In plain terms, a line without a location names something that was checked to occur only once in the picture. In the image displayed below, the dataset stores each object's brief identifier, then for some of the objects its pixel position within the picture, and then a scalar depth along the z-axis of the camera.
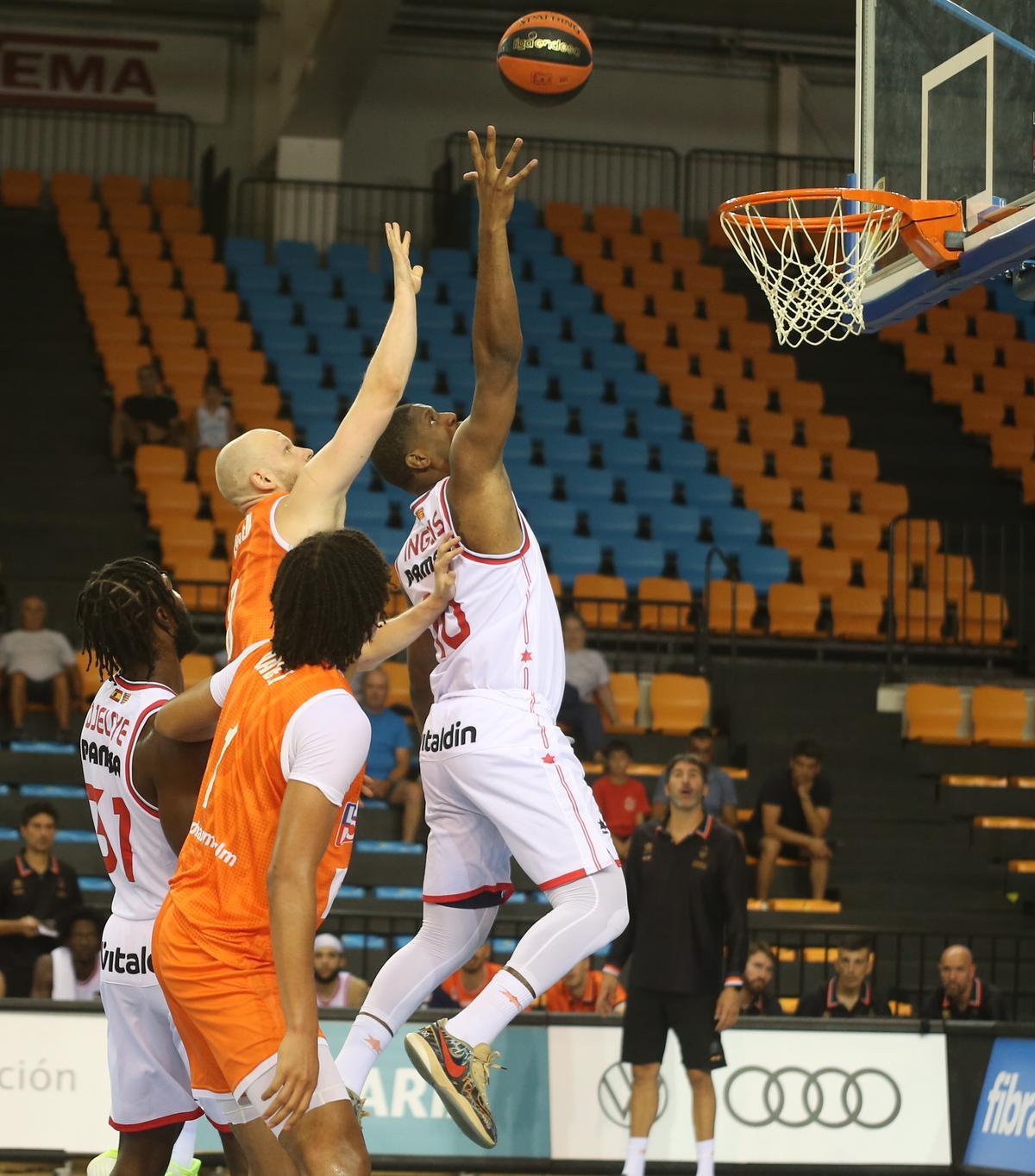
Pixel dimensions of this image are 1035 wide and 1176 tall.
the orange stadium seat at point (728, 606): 15.85
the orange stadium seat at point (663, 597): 15.82
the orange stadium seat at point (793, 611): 15.99
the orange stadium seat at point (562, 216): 22.12
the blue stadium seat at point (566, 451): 17.89
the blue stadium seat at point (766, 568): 16.66
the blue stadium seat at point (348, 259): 20.28
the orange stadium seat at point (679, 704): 14.72
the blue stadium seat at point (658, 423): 18.73
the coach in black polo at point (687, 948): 9.10
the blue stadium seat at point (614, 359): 19.77
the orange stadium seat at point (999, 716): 15.24
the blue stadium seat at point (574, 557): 16.23
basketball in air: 6.88
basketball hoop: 7.08
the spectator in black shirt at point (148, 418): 16.83
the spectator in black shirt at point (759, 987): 10.48
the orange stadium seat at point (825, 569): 16.61
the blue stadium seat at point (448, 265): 20.45
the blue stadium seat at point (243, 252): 20.30
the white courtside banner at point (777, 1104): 9.66
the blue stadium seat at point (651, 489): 17.69
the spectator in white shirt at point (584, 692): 13.52
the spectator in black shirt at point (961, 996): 10.41
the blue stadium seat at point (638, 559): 16.52
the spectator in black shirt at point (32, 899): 10.54
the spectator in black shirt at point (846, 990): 10.34
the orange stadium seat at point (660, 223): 22.41
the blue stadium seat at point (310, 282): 19.73
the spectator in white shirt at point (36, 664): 13.57
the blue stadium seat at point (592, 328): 20.12
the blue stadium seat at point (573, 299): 20.45
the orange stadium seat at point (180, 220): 20.53
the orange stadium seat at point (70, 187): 20.86
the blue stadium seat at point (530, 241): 21.36
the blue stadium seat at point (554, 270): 20.86
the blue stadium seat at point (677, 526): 17.19
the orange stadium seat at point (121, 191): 20.83
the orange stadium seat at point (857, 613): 16.12
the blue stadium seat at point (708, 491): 17.69
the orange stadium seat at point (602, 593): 15.62
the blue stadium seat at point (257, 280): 19.73
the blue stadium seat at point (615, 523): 16.98
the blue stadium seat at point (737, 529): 17.11
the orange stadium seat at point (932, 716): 15.20
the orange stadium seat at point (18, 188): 21.14
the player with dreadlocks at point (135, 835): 4.96
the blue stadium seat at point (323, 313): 19.17
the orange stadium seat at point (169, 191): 21.09
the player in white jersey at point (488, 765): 5.08
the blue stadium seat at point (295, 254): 20.30
